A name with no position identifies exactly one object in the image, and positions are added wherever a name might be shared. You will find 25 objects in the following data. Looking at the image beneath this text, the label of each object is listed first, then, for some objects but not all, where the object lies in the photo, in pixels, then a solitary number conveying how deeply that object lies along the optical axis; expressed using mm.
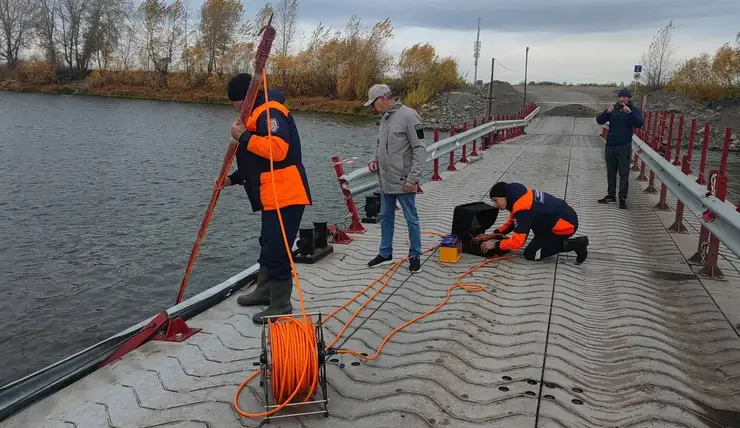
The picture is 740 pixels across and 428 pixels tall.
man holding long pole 4555
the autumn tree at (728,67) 43719
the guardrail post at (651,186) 11914
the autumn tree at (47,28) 69512
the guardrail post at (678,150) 9578
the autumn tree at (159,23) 68375
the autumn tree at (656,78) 51906
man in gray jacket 6336
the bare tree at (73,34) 69312
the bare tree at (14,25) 69062
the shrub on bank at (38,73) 64375
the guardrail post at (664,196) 10033
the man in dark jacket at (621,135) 9875
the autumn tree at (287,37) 64750
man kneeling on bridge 6625
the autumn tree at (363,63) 57469
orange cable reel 3570
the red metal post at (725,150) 6094
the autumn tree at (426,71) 55531
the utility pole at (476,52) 61562
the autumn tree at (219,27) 65250
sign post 24125
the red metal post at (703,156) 6965
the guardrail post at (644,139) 13797
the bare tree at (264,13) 58656
